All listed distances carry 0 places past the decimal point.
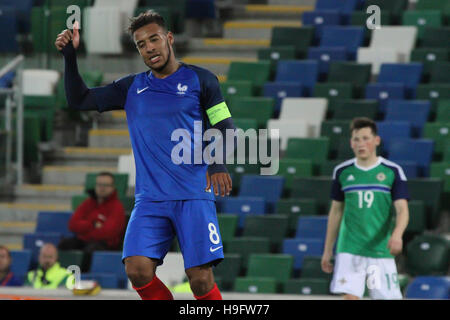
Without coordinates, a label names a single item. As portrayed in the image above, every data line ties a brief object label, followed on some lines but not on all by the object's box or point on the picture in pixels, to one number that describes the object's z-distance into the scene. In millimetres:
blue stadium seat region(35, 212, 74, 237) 18969
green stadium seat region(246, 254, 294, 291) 16344
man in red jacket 17609
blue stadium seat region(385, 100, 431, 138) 18578
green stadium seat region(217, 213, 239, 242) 17359
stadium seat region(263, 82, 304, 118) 20141
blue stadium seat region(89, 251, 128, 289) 17109
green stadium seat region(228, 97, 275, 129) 19641
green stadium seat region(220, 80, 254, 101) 20359
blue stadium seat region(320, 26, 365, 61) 21047
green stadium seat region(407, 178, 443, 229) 16828
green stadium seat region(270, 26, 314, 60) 21430
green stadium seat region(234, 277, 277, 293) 16047
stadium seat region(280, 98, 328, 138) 19516
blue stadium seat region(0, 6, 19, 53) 22927
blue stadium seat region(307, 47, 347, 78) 20594
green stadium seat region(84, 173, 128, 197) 19083
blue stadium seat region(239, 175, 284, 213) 18047
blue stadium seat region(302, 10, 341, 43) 21750
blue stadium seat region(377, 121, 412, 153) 18250
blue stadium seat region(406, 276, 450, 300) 14867
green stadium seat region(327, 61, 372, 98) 19984
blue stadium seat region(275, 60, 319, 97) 20344
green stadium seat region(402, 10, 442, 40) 20891
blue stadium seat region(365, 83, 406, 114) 19406
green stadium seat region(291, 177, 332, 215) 17609
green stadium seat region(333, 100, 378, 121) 18969
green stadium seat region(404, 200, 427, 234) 16609
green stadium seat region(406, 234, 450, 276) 15828
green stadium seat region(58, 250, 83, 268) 17469
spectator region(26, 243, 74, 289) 16859
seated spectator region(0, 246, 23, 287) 16453
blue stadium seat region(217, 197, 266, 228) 17734
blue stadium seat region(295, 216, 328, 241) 16984
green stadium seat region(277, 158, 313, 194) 18187
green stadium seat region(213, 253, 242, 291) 16562
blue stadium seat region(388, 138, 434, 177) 17578
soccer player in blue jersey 8914
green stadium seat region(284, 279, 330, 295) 15859
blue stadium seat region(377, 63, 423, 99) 19594
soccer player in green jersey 12031
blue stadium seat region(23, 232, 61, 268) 18297
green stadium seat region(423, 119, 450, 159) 17906
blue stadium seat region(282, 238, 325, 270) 16656
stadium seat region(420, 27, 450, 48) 20266
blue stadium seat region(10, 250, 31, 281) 17739
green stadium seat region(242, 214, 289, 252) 17219
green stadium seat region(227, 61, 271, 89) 20797
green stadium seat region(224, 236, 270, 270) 16937
